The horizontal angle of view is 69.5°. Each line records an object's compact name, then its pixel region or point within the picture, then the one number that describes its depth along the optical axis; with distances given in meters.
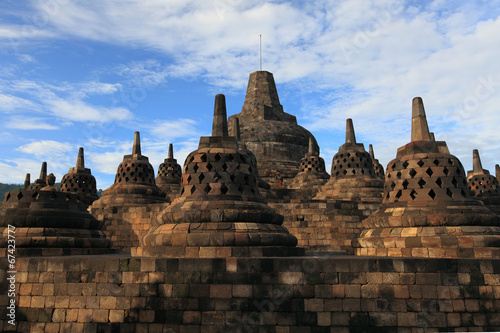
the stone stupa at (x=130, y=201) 14.81
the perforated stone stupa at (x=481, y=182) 22.08
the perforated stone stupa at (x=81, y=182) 21.70
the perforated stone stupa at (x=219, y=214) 7.34
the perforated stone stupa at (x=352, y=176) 18.59
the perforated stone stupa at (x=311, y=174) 23.42
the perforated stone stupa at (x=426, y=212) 7.86
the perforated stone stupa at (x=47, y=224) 8.95
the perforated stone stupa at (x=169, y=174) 24.87
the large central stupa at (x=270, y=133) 27.50
